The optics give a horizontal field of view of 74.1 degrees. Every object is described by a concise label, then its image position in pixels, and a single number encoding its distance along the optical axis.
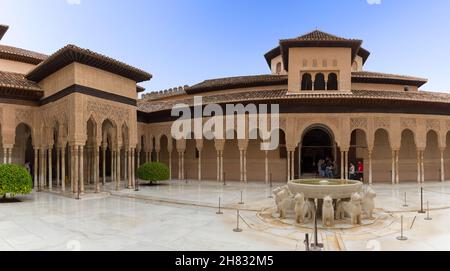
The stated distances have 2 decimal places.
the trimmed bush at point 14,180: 12.20
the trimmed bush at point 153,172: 18.09
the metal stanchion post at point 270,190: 13.63
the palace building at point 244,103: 14.83
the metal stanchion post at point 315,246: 5.95
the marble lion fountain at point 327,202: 8.12
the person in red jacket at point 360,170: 19.39
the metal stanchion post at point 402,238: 6.73
